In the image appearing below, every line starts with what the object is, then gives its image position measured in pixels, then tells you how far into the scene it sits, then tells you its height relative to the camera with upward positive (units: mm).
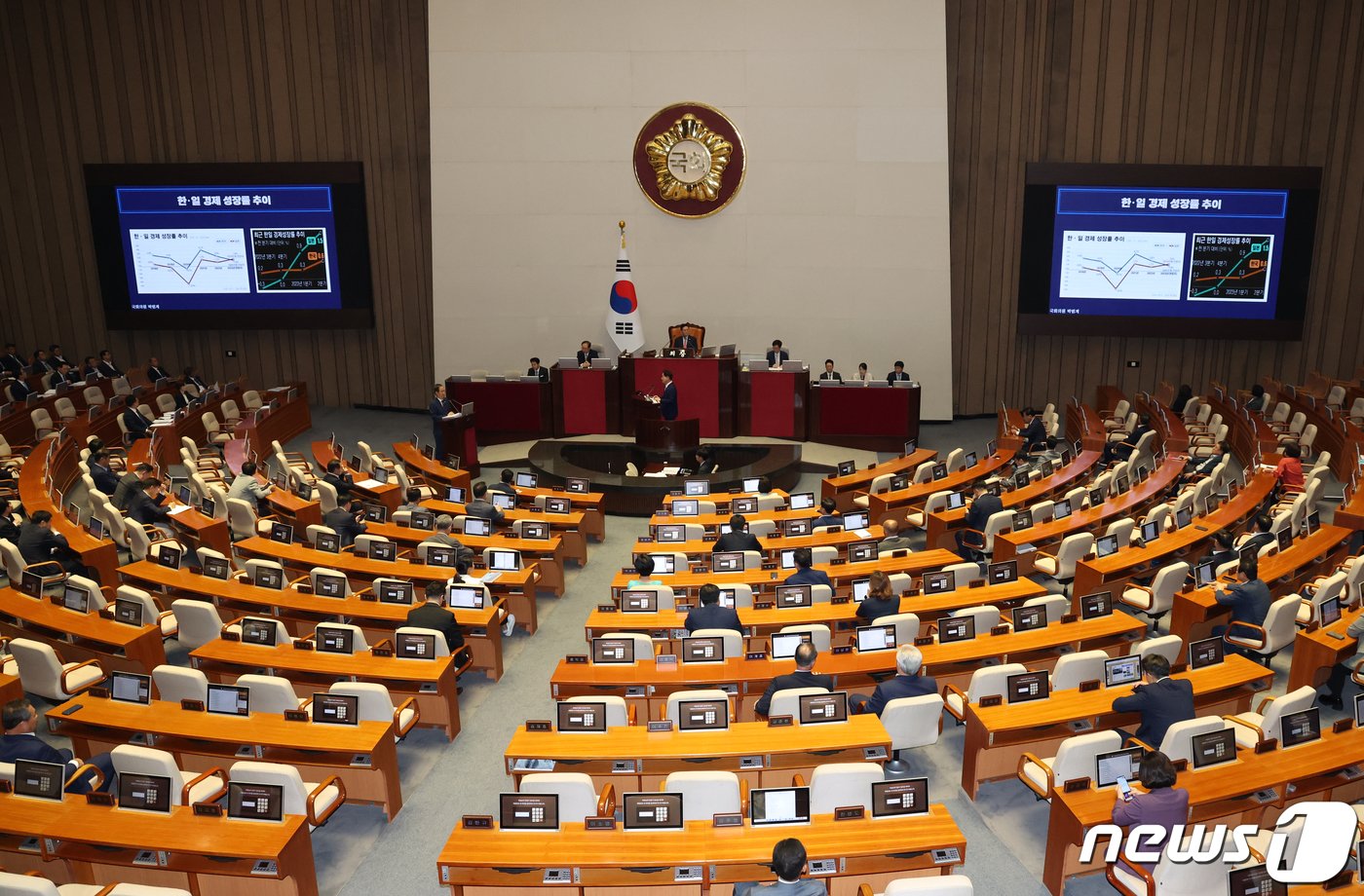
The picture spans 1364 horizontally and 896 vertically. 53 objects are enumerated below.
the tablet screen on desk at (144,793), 6211 -3190
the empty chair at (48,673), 8328 -3372
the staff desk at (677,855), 5656 -3290
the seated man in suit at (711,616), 8625 -2996
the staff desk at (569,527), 12453 -3232
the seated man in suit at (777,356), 18102 -1742
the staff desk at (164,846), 5938 -3362
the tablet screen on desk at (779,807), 5934 -3169
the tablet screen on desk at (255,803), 6113 -3208
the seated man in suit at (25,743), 6742 -3128
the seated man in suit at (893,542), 12670 -3612
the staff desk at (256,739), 7086 -3344
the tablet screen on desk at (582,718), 7066 -3145
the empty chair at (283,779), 6293 -3150
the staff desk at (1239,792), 6137 -3266
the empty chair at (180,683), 7816 -3194
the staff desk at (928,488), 13273 -3068
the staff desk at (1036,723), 7141 -3309
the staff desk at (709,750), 6750 -3237
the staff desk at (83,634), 8836 -3247
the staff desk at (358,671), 8141 -3245
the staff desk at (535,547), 11492 -3207
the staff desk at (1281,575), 9125 -3089
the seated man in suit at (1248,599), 8797 -2973
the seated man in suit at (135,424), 16562 -2548
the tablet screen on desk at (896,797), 6004 -3154
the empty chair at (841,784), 6125 -3141
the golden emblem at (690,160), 18750 +1827
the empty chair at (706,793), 6039 -3137
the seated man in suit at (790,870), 4965 -2955
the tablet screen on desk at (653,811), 5895 -3162
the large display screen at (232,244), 19906 +401
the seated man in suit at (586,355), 18344 -1690
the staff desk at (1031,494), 12227 -3055
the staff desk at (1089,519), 11195 -3038
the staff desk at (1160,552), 10211 -3062
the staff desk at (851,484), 14242 -3135
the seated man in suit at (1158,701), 6840 -2990
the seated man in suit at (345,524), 11875 -3016
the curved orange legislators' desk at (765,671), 8008 -3259
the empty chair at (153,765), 6352 -3107
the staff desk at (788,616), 9102 -3206
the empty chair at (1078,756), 6379 -3126
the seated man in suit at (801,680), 7355 -3077
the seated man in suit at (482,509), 12242 -2947
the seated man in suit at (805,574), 9469 -2937
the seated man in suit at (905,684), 7383 -3090
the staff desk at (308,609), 9422 -3215
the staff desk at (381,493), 13555 -3050
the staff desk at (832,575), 10156 -3186
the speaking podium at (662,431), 16203 -2726
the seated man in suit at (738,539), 10762 -2943
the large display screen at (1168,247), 18234 +94
